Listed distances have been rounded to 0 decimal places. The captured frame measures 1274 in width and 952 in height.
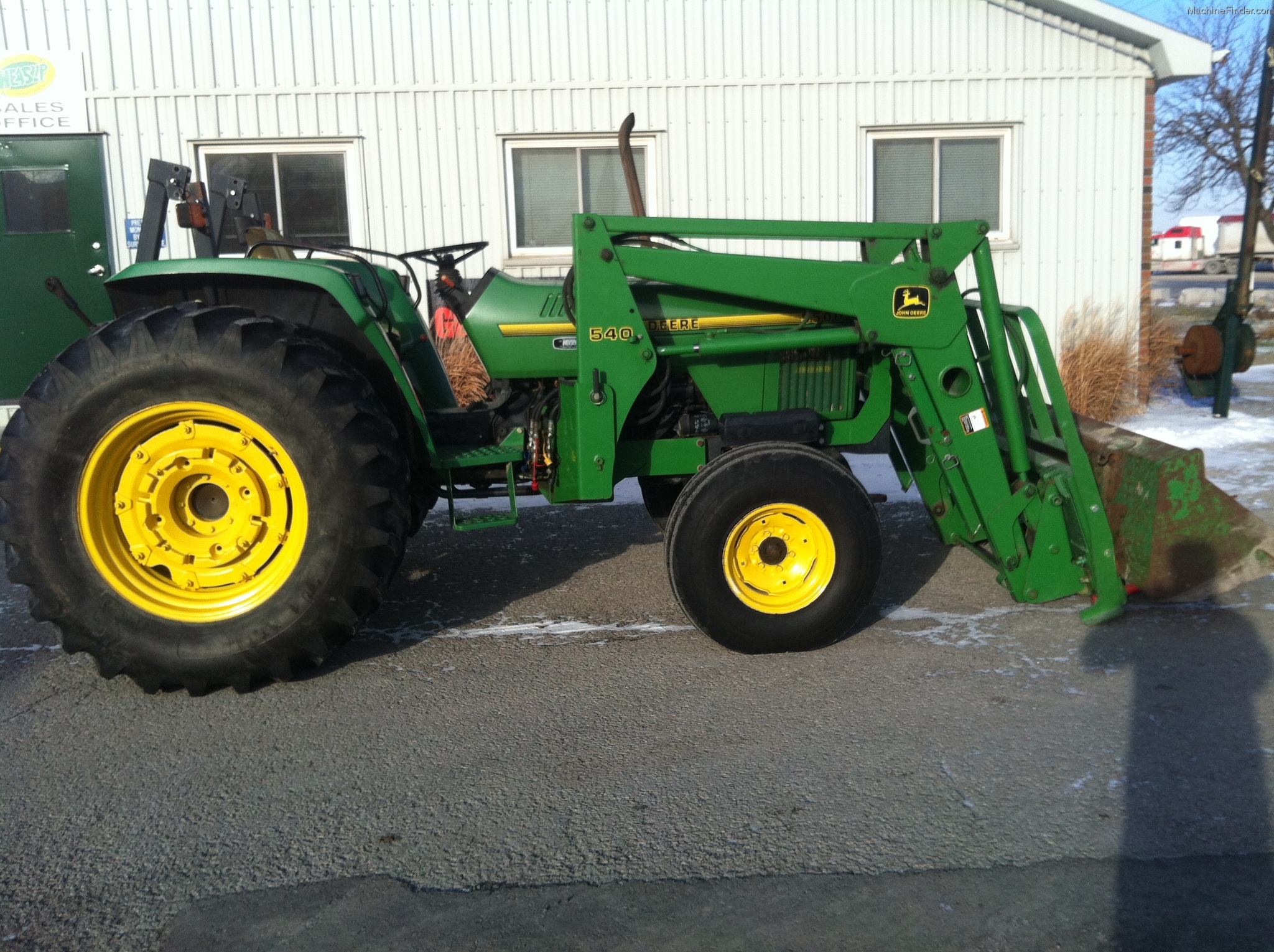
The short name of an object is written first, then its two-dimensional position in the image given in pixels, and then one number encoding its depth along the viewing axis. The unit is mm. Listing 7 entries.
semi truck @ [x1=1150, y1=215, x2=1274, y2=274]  41281
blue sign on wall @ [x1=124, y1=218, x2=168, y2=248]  9219
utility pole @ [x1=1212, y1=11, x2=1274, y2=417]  9195
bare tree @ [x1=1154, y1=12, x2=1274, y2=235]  22969
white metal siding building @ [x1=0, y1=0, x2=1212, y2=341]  9062
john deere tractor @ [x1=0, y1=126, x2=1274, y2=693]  3785
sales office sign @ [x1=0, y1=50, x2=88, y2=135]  8922
